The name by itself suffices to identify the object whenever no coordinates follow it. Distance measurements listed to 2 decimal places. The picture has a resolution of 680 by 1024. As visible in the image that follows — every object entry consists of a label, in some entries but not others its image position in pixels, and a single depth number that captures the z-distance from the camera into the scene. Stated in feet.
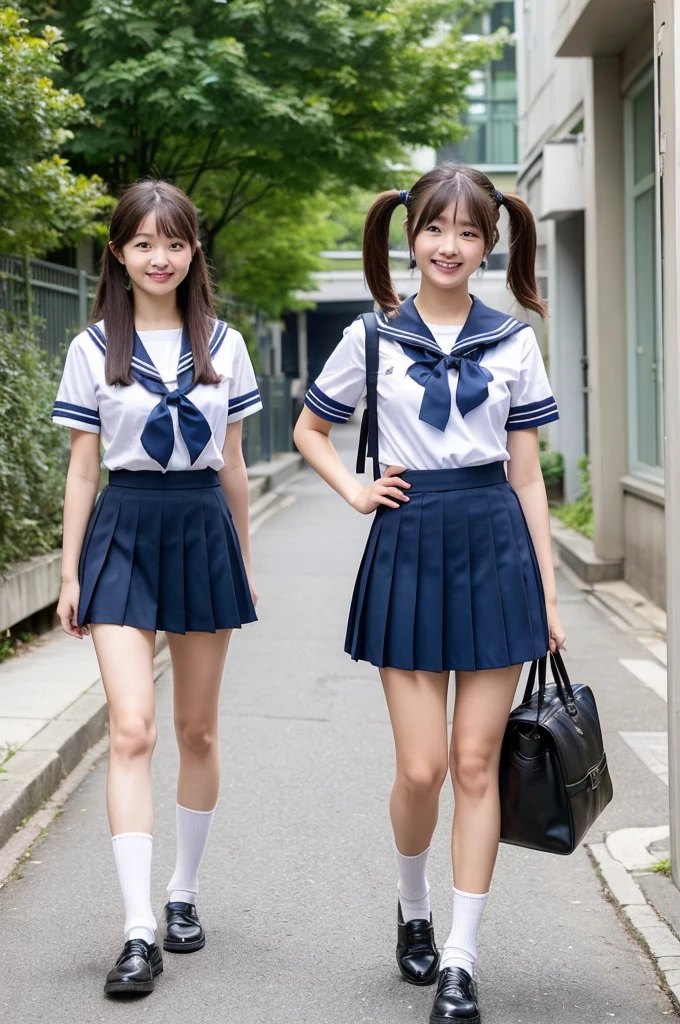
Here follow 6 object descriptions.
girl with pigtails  11.21
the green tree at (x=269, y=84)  45.60
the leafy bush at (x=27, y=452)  26.66
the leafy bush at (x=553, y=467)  55.57
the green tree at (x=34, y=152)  26.43
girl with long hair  11.82
